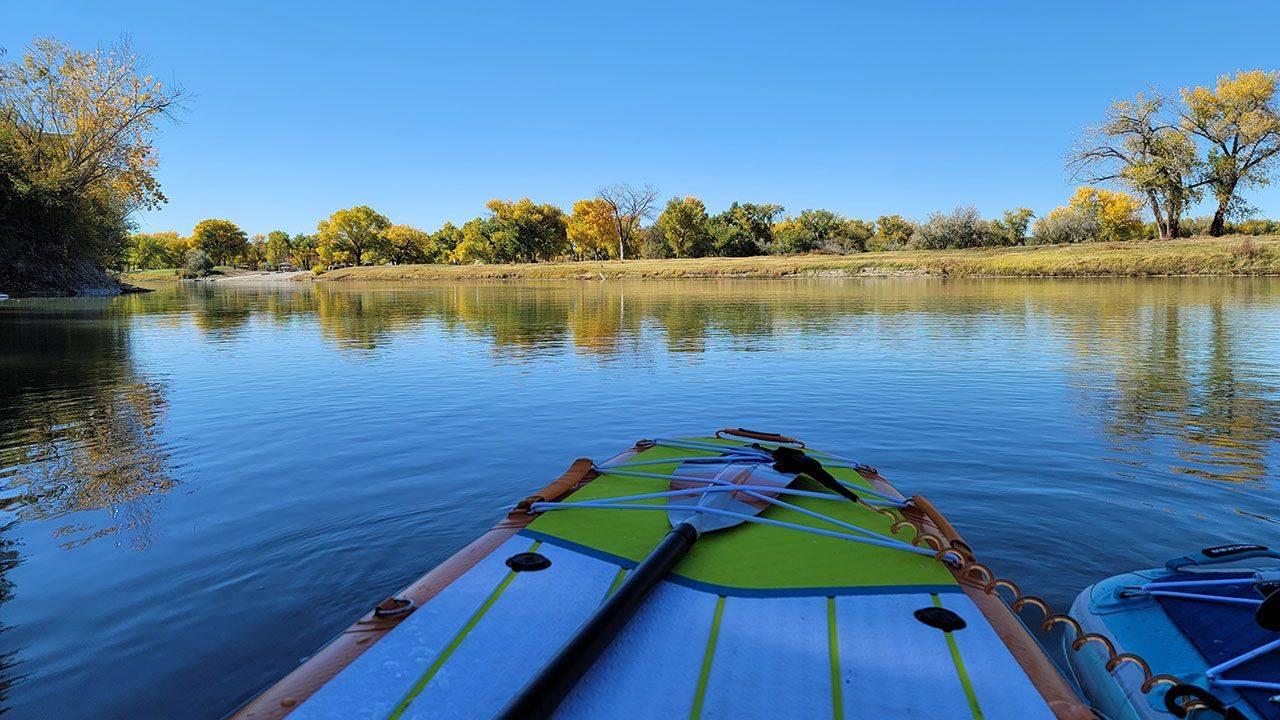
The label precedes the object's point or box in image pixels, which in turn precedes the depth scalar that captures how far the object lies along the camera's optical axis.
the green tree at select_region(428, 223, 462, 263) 133.88
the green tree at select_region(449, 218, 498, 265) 112.12
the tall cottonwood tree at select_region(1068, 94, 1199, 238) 55.12
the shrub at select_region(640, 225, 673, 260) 107.38
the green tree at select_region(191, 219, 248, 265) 128.75
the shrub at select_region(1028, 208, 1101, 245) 79.62
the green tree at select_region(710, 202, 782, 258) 100.38
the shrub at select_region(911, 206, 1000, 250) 81.06
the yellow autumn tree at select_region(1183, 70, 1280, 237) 52.50
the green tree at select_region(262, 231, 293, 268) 143.25
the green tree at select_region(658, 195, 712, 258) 102.19
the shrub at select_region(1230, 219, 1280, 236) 78.62
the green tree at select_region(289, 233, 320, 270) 144.38
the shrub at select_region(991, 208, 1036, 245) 83.44
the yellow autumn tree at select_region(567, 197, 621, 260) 107.56
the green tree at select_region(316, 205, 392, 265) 118.50
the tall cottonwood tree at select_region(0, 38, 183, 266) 35.81
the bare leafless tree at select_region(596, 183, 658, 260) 102.00
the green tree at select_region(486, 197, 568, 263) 107.81
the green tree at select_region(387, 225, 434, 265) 124.75
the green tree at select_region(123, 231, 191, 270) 136.62
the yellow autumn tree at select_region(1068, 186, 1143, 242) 91.12
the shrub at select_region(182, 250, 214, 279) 116.19
